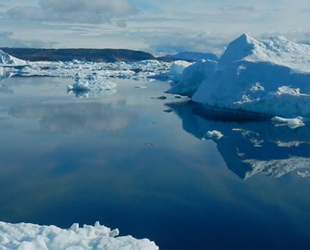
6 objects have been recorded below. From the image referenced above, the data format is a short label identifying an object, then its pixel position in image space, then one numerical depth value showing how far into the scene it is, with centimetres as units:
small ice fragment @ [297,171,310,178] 623
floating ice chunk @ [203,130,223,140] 870
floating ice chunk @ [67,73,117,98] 1630
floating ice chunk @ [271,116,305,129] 978
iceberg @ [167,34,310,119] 1058
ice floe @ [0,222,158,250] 331
